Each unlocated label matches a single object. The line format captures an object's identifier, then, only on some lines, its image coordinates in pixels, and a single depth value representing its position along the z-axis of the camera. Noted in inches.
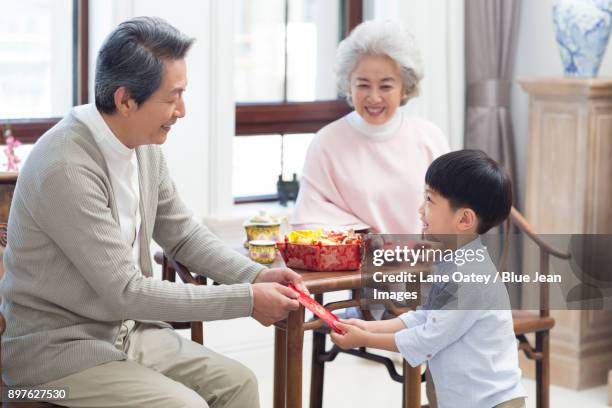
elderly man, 135.5
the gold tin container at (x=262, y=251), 167.3
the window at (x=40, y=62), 222.4
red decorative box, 160.4
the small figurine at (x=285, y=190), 260.2
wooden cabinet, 232.5
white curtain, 257.0
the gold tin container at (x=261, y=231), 172.9
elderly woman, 201.1
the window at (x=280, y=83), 253.8
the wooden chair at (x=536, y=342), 192.5
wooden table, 152.4
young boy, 136.0
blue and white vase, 232.3
